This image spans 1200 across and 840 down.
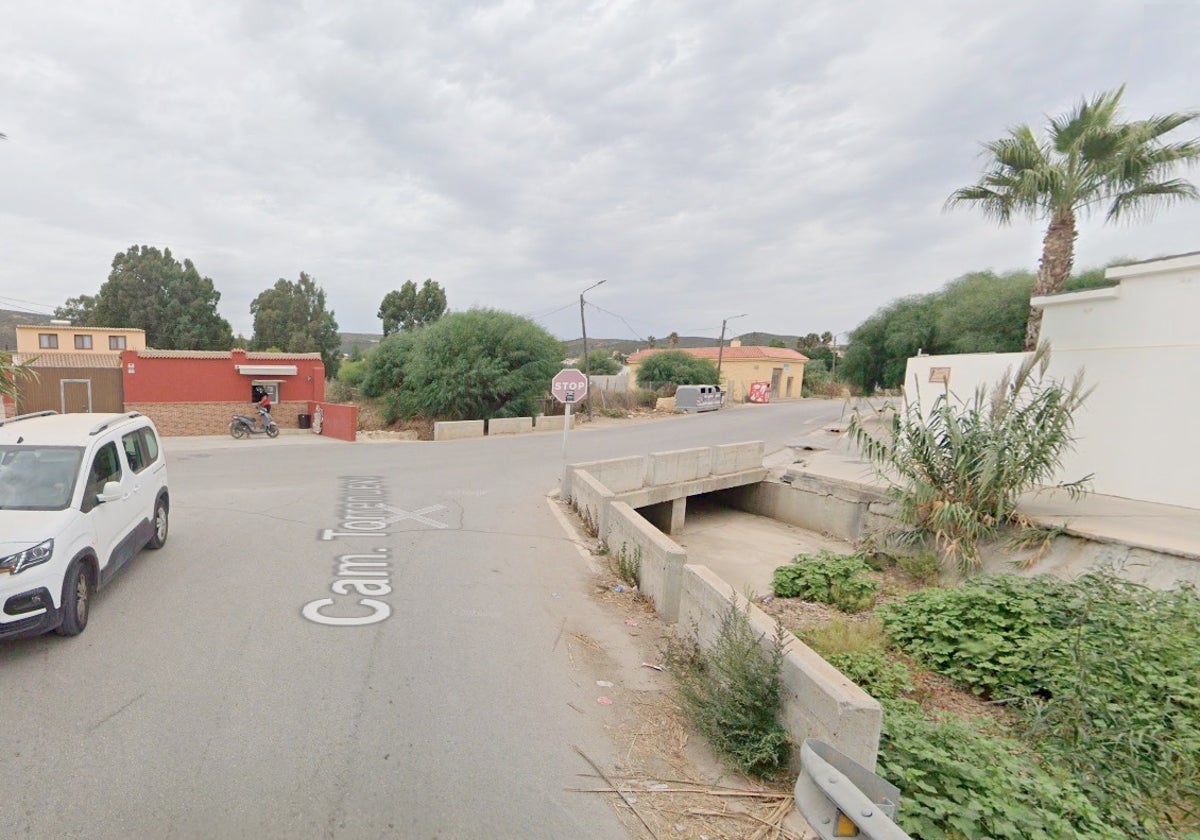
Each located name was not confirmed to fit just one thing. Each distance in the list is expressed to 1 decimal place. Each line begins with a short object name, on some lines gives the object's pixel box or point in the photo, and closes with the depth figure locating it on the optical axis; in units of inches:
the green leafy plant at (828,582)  341.4
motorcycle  873.5
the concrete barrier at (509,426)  994.7
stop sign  655.8
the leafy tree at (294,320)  2236.7
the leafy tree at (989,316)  879.7
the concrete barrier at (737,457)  606.2
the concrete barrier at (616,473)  475.8
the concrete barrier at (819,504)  510.0
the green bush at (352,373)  1339.0
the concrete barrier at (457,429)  927.7
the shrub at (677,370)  1937.7
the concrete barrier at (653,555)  247.0
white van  173.5
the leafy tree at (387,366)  1186.4
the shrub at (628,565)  295.7
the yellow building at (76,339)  1470.2
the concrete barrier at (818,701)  127.7
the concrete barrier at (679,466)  534.6
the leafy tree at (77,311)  2079.8
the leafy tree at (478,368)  1019.9
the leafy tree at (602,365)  2092.8
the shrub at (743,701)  146.9
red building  897.5
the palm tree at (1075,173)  499.5
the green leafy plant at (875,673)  213.9
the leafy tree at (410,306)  2250.2
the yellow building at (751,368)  2289.6
